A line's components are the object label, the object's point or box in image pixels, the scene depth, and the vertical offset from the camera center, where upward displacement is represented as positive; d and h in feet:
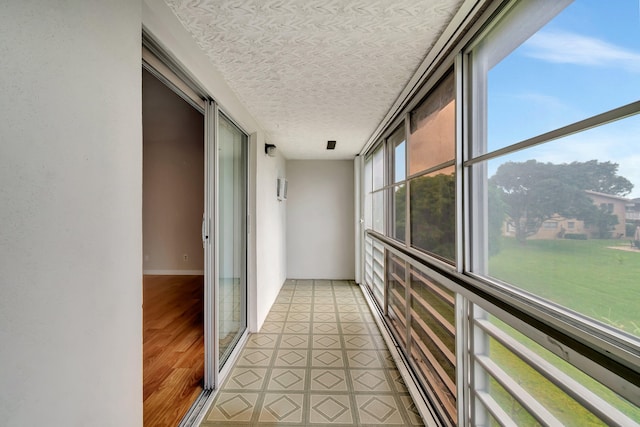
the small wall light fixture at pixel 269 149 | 11.29 +2.55
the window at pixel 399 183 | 8.50 +0.92
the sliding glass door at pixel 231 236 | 7.41 -0.67
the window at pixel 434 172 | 5.31 +0.87
